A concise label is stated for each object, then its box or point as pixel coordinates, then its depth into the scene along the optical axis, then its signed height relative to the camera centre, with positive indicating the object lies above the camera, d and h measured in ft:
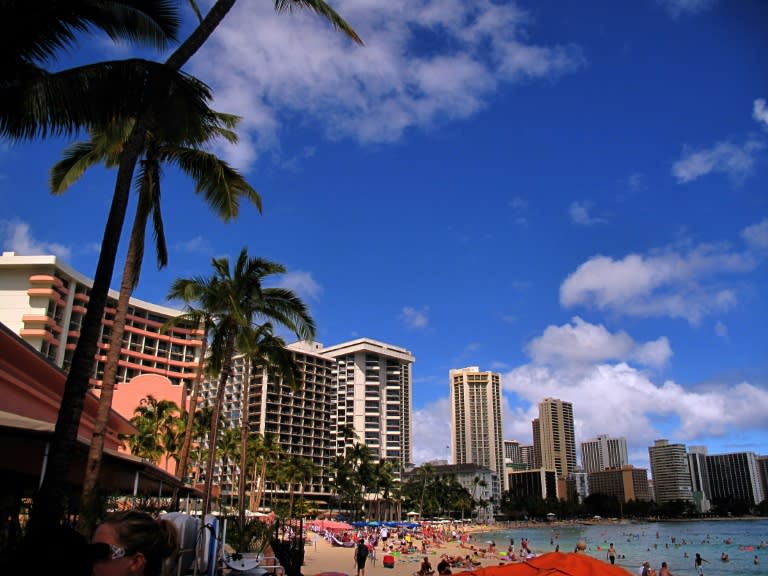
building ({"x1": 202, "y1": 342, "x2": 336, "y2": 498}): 327.26 +42.24
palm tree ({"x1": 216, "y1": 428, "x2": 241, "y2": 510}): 212.72 +16.39
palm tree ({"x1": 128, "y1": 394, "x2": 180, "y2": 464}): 136.82 +16.07
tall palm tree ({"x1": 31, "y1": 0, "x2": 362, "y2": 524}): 24.42 +12.30
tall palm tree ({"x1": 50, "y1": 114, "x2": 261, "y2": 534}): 40.07 +19.97
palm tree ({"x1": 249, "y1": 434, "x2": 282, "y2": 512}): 225.35 +15.61
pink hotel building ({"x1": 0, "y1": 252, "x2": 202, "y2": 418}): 218.38 +64.53
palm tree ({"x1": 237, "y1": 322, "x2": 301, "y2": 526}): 73.77 +16.69
